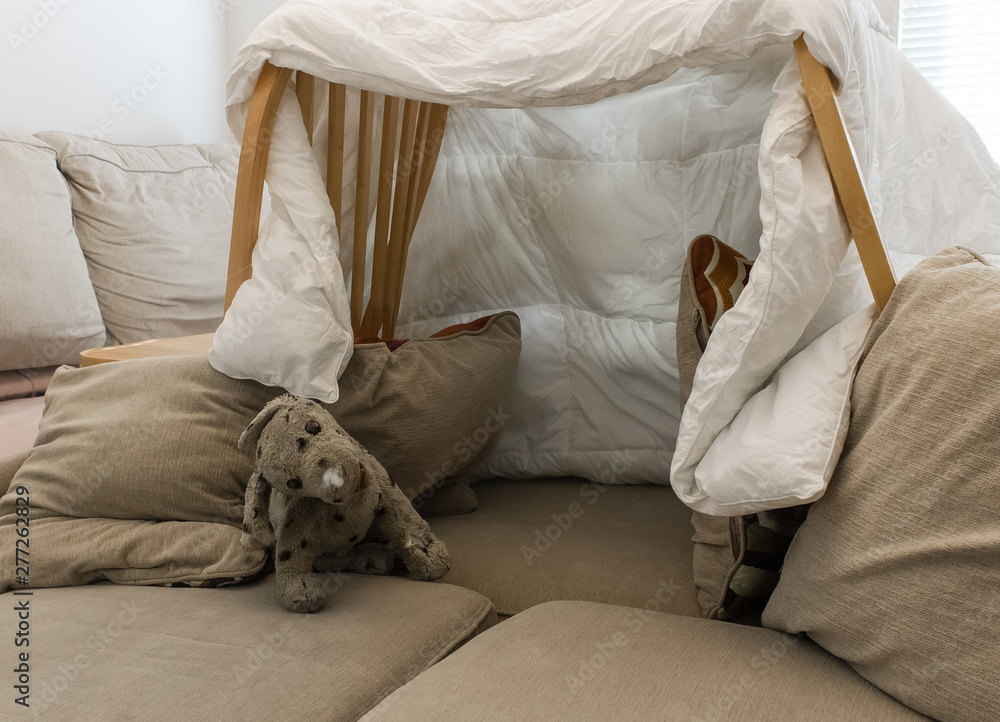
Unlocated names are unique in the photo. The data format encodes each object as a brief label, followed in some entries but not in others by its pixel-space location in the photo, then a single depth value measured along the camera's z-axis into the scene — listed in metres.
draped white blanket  0.93
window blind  2.05
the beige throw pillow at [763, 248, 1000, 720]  0.76
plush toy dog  1.03
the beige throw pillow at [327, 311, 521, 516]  1.30
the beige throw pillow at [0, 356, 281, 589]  1.14
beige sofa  0.85
